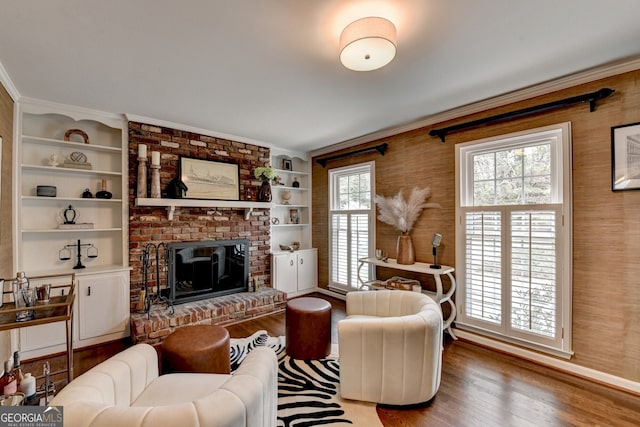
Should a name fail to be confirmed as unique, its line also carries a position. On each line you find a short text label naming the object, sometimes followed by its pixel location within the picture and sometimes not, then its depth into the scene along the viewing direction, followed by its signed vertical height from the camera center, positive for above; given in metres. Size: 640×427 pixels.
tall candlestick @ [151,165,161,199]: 3.29 +0.37
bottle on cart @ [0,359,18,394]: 1.46 -0.91
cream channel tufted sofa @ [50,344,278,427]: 0.98 -0.77
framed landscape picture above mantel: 3.67 +0.47
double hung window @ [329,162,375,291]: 4.24 -0.15
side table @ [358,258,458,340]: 2.99 -0.80
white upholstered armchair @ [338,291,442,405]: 1.93 -1.04
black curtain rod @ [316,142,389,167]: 3.91 +0.92
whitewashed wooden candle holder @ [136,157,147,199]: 3.21 +0.39
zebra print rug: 1.86 -1.39
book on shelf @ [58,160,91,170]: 3.02 +0.53
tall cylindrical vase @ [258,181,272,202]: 4.25 +0.30
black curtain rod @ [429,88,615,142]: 2.27 +0.95
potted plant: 4.15 +0.53
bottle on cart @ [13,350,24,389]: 1.53 -0.89
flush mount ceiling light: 1.60 +1.00
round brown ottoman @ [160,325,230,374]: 1.93 -0.99
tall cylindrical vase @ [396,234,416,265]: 3.37 -0.48
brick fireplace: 3.29 -0.11
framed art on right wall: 2.13 +0.43
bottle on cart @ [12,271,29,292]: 1.89 -0.48
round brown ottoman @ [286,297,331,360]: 2.65 -1.16
